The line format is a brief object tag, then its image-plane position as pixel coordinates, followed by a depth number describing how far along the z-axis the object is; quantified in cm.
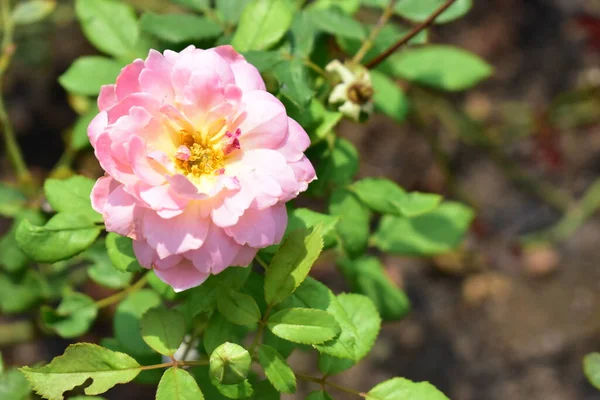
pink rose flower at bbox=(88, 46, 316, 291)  59
